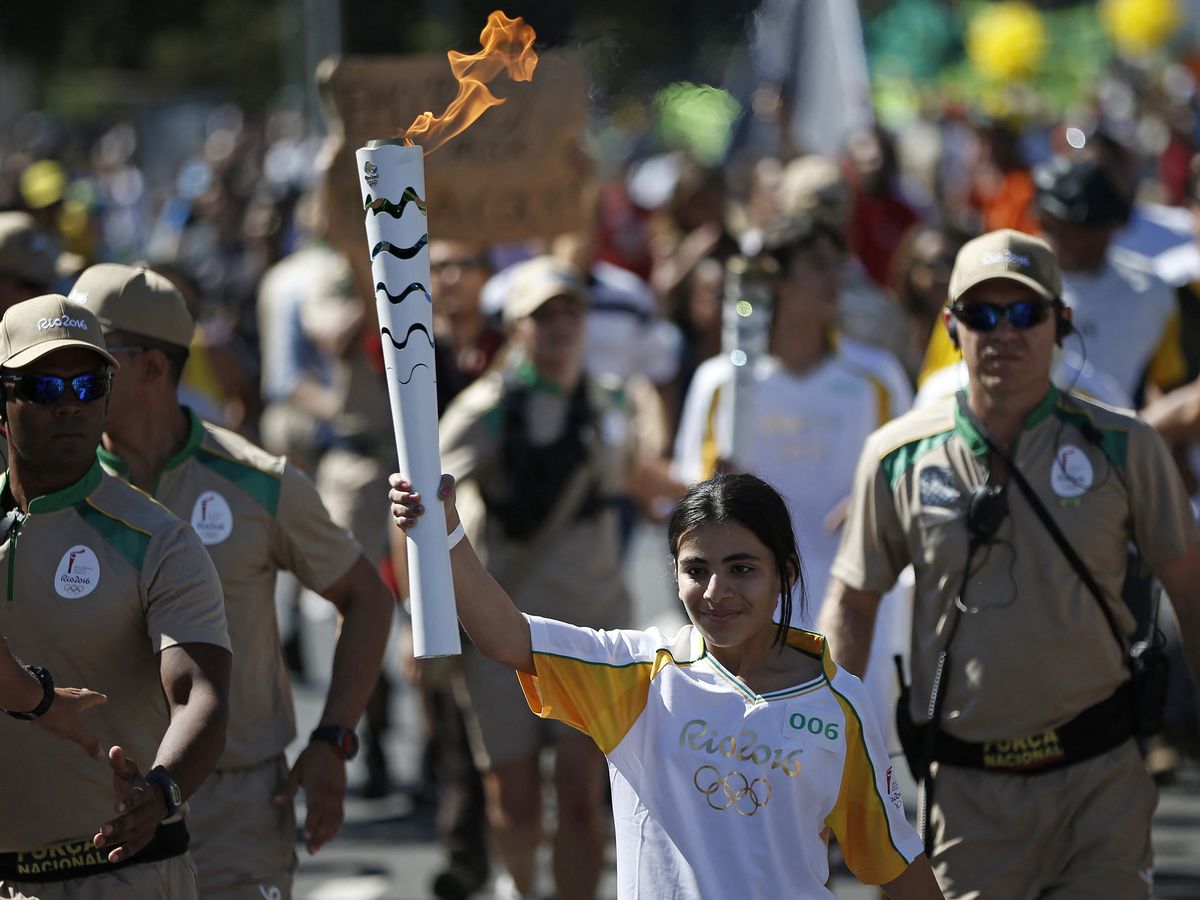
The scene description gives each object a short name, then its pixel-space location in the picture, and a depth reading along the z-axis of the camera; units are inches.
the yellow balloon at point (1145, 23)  2010.3
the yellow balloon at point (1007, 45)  2069.4
